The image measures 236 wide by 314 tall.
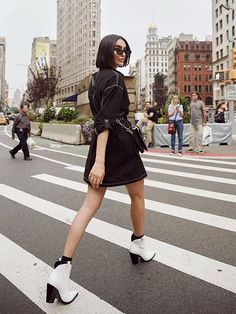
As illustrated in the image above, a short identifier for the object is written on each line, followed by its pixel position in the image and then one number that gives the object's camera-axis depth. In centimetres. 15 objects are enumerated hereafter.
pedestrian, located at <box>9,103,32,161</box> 1147
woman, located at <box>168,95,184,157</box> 1191
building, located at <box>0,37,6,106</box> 17900
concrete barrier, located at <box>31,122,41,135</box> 2468
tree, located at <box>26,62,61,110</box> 4966
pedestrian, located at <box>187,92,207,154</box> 1163
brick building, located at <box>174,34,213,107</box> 11875
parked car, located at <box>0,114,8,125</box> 5094
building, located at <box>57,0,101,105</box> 13238
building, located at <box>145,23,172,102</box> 19050
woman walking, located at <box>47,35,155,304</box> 259
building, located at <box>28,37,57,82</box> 14312
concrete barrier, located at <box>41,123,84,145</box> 1595
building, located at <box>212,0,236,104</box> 6775
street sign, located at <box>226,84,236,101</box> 1716
